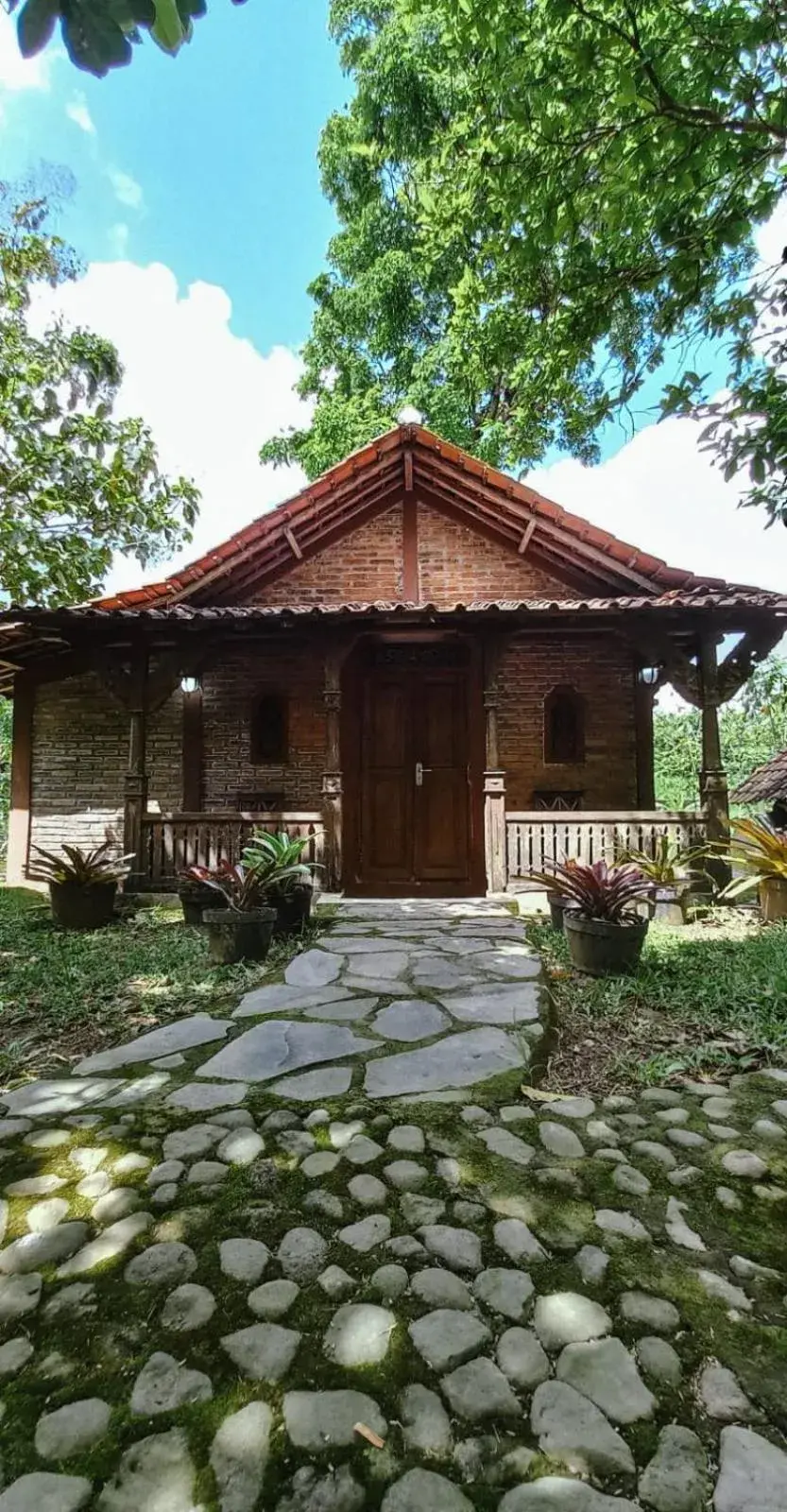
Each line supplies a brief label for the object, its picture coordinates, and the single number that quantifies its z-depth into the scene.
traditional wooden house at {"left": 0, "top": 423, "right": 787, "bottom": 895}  6.47
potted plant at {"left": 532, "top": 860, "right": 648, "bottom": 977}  3.87
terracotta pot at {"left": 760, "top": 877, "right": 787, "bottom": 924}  5.32
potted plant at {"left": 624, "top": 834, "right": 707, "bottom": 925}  5.63
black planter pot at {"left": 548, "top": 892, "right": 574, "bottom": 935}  4.70
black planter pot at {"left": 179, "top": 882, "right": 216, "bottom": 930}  5.04
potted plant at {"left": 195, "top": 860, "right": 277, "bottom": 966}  4.18
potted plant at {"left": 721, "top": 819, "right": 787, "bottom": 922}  5.31
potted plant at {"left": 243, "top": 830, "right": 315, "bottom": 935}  4.75
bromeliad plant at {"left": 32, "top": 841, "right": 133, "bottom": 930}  5.60
